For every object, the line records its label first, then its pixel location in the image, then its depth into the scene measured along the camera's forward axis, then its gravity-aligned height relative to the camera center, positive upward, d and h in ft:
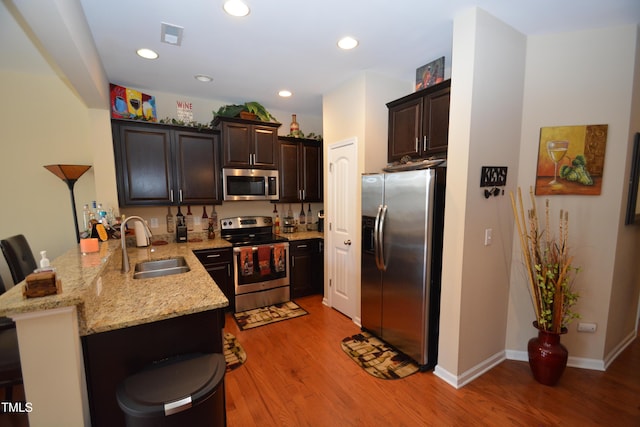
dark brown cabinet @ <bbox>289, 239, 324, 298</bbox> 12.09 -3.32
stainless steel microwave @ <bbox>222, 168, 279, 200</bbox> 11.32 +0.43
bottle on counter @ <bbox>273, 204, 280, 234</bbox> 13.35 -1.46
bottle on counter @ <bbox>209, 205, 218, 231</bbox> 12.24 -1.03
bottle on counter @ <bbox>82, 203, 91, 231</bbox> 7.82 -0.66
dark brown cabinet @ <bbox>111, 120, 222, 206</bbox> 9.80 +1.15
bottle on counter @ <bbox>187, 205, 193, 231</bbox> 11.81 -1.17
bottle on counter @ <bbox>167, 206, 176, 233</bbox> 11.41 -1.21
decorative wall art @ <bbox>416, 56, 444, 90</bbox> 8.10 +3.70
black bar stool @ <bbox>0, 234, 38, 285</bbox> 6.88 -1.66
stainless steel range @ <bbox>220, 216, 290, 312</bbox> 10.87 -3.00
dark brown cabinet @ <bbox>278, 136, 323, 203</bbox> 12.56 +1.16
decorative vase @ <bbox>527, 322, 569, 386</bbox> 6.56 -4.02
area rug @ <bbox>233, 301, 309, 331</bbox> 10.02 -4.75
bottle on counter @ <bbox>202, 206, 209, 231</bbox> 12.08 -1.15
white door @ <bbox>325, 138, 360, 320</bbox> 9.86 -1.26
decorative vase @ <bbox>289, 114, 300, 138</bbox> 12.78 +3.06
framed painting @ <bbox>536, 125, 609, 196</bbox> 6.89 +0.86
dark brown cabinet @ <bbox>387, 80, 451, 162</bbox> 7.47 +2.11
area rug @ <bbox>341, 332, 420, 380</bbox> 7.27 -4.77
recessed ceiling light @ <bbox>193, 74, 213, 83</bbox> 9.35 +4.08
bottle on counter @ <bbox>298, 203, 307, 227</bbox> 14.36 -1.28
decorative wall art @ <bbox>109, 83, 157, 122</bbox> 9.55 +3.28
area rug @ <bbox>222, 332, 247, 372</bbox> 7.67 -4.77
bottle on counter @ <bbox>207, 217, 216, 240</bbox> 11.92 -1.67
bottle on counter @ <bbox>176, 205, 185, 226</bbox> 11.50 -1.01
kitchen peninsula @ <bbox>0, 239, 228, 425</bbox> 3.49 -1.96
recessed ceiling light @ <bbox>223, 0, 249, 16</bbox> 5.70 +4.01
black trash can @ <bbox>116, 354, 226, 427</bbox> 3.53 -2.71
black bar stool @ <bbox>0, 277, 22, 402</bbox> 4.61 -2.85
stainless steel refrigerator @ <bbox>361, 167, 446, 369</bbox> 7.00 -1.75
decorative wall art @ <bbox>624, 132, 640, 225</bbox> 6.93 +0.20
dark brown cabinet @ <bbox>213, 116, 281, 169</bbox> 11.03 +2.16
